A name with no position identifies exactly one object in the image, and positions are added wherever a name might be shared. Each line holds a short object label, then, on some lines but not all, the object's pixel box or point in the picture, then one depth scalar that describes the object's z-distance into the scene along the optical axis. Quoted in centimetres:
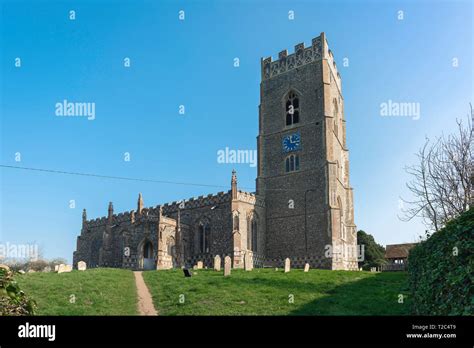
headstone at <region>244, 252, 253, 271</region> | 2602
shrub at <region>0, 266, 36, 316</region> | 627
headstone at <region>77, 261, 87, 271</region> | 2761
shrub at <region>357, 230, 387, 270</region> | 4957
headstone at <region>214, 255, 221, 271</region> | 2562
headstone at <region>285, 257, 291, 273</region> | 2490
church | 3512
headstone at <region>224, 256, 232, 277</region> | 2198
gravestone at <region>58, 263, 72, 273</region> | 2481
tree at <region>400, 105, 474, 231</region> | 1561
